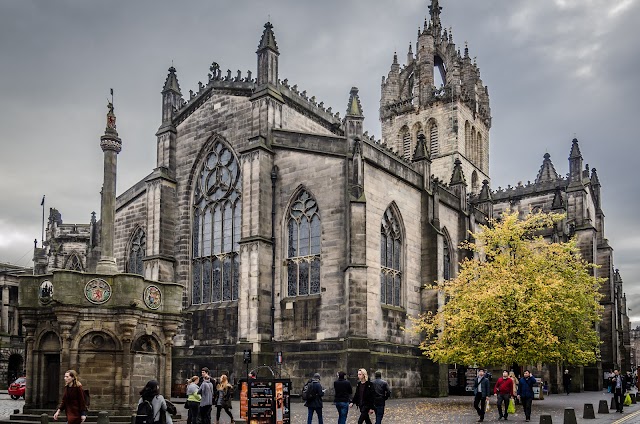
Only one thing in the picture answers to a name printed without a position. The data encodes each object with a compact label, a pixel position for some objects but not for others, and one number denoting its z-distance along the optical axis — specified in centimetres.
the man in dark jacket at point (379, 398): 1708
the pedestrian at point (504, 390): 2289
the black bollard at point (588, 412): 2281
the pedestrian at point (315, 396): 1756
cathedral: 3094
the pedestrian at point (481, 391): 2208
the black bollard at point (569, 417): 1873
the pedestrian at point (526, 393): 2245
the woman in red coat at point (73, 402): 1277
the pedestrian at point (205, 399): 1812
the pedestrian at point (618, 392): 2639
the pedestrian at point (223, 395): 2078
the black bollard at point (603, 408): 2531
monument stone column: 2105
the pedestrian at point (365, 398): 1705
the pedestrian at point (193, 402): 1784
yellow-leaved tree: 2805
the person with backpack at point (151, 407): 1030
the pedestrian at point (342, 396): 1734
